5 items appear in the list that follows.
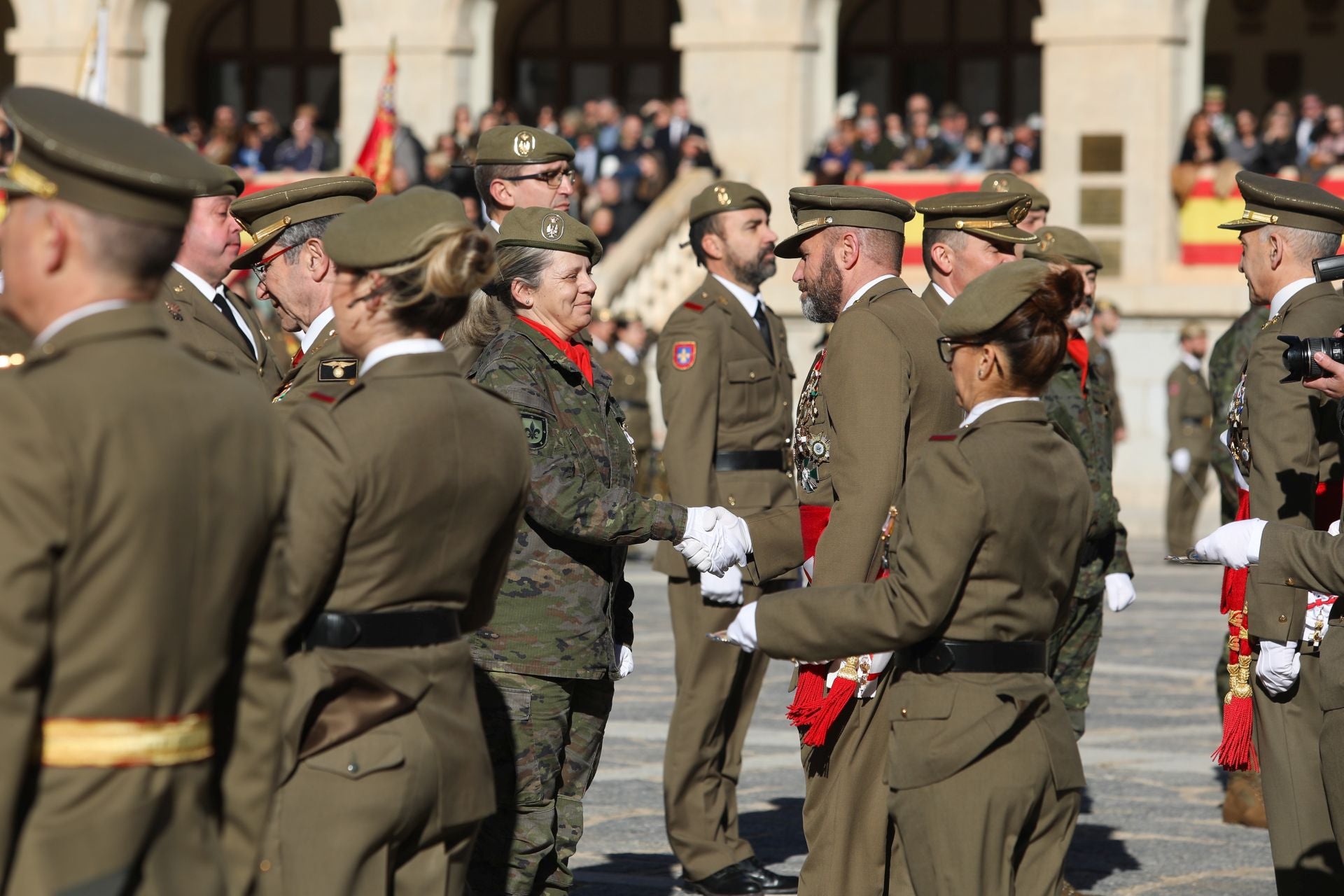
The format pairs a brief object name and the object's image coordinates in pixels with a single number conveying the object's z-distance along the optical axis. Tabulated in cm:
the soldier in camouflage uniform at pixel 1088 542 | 1442
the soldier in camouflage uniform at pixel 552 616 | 1025
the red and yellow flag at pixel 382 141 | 3766
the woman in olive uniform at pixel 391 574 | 759
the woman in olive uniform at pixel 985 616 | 845
